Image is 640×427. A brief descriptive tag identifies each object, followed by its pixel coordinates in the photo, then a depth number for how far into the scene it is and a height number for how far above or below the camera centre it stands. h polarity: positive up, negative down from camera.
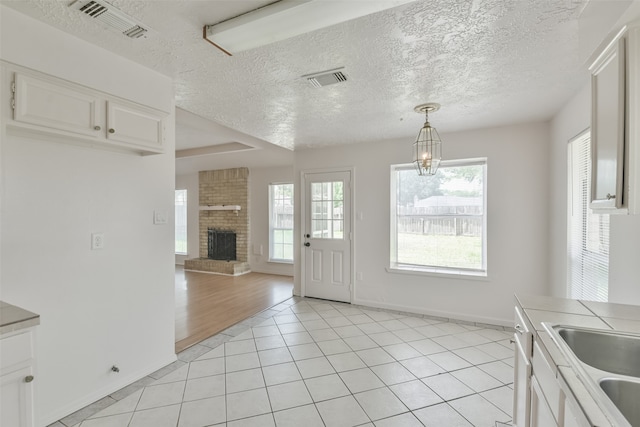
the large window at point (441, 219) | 3.68 -0.09
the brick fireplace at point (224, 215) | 6.78 -0.08
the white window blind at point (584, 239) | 2.16 -0.22
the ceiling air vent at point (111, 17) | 1.48 +1.06
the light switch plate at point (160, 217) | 2.41 -0.05
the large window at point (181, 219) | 7.74 -0.21
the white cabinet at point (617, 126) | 1.12 +0.37
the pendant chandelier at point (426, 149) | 2.75 +0.65
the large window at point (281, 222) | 6.58 -0.24
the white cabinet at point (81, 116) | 1.55 +0.59
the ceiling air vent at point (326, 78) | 2.13 +1.03
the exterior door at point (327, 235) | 4.39 -0.37
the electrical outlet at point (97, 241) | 2.01 -0.21
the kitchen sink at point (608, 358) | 0.92 -0.57
